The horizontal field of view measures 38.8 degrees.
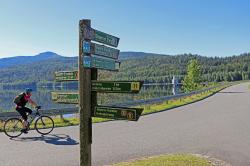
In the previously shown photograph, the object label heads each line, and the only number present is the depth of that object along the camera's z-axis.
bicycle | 13.27
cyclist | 13.45
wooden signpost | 5.86
